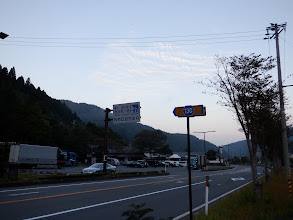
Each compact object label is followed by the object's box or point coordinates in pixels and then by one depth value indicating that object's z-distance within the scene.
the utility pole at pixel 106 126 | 24.75
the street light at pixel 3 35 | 11.45
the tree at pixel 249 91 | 11.86
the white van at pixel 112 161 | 59.20
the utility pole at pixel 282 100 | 14.58
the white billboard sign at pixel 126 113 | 24.53
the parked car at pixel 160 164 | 65.36
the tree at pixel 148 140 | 103.44
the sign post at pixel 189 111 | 6.32
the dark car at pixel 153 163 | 63.83
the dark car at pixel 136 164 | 54.78
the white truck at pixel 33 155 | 33.41
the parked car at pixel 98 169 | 27.53
